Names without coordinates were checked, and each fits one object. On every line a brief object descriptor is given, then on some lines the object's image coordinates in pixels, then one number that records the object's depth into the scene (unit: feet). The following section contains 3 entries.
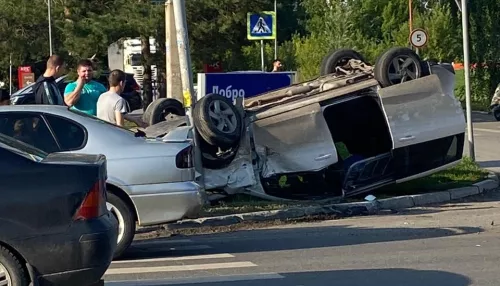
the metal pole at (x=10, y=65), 139.30
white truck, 112.88
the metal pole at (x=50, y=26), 120.35
